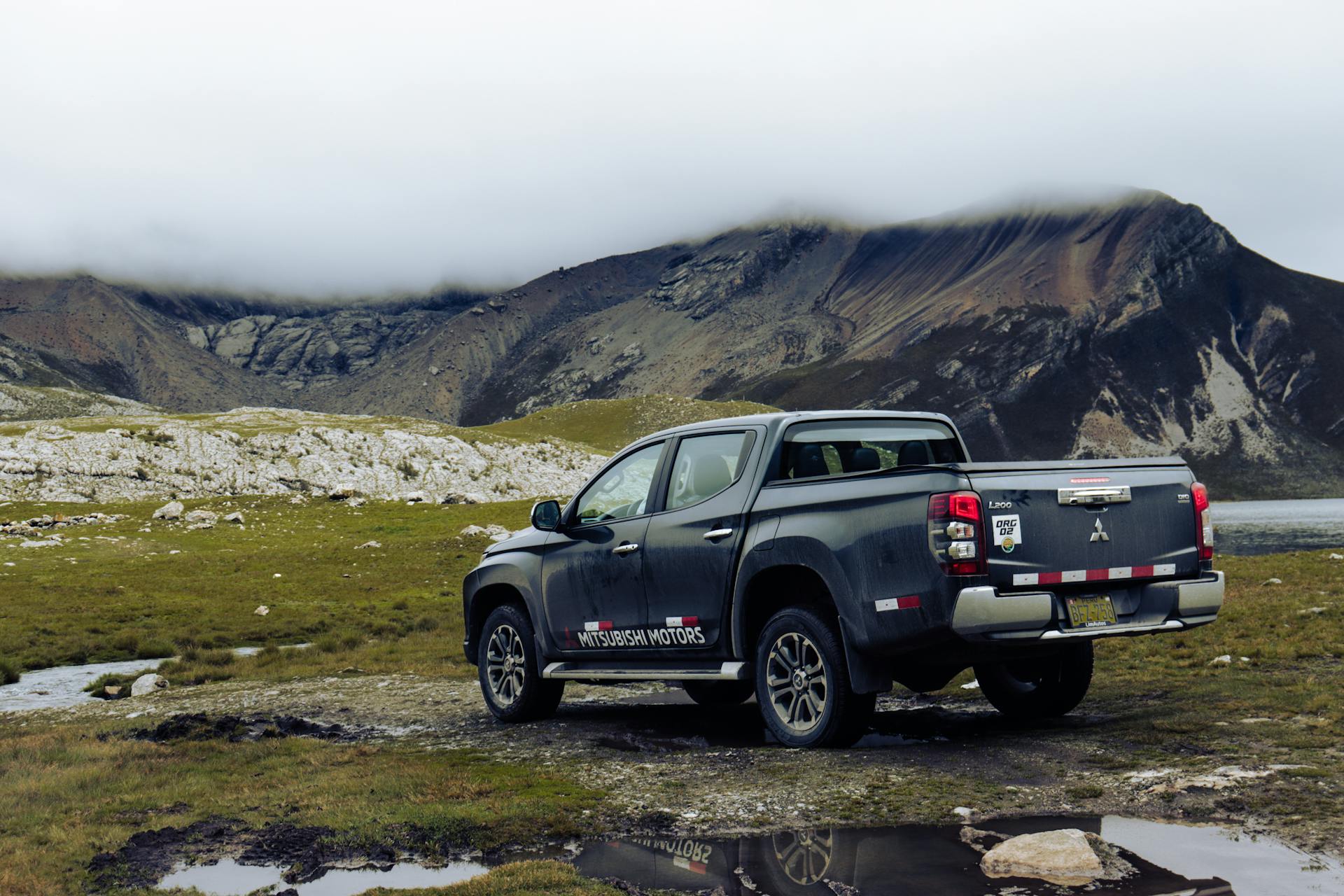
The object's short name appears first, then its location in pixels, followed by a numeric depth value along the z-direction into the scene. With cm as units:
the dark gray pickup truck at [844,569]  786
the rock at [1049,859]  541
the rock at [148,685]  1639
